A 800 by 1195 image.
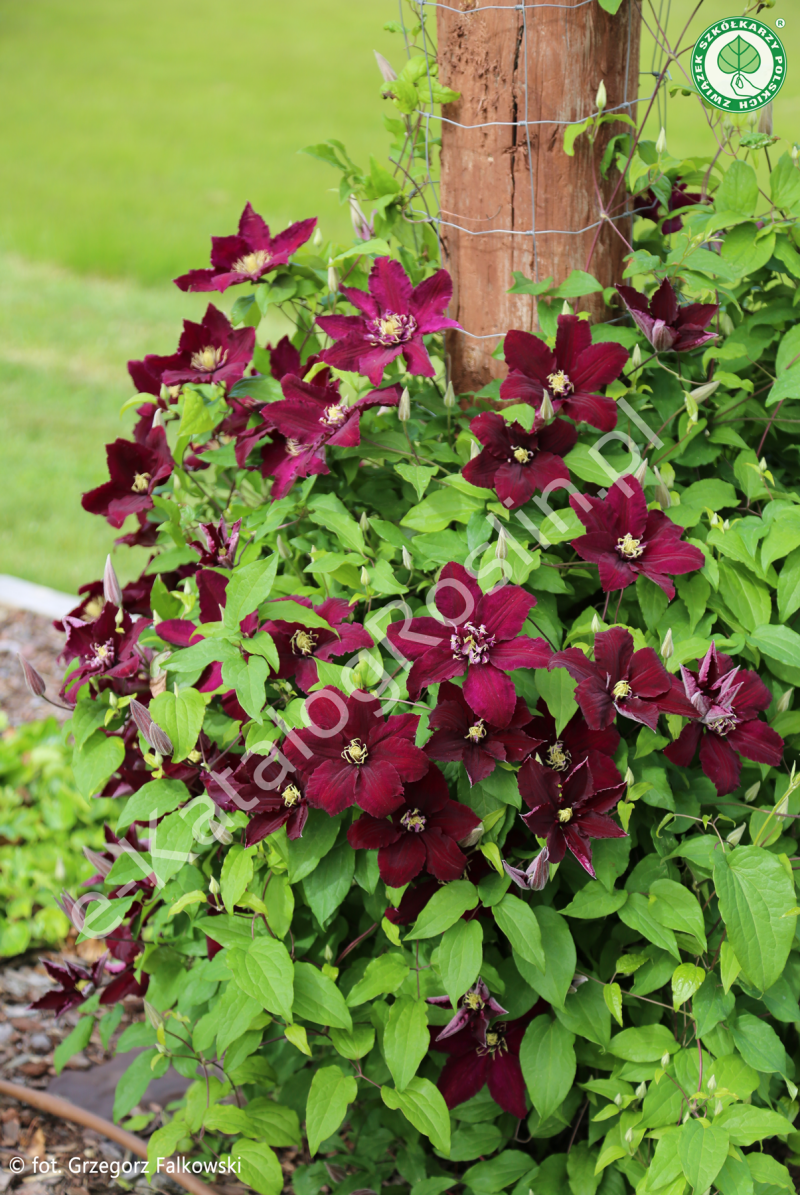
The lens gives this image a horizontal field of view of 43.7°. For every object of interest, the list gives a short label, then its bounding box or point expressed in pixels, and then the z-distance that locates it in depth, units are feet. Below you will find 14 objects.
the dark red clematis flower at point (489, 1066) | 3.90
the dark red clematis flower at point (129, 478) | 4.61
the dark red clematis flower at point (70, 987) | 4.64
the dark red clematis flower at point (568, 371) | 4.00
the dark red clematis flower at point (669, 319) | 4.04
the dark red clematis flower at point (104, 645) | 4.10
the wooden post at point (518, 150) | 4.33
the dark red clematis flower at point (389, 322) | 4.15
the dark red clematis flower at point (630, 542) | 3.65
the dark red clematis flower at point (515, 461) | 3.90
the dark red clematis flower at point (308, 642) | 3.78
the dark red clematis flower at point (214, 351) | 4.44
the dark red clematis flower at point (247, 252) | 4.46
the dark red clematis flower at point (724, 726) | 3.54
